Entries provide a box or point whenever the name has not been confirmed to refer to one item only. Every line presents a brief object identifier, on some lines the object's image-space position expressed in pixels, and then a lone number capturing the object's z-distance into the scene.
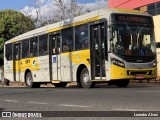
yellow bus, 17.91
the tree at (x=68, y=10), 40.75
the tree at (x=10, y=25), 45.42
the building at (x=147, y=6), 32.62
